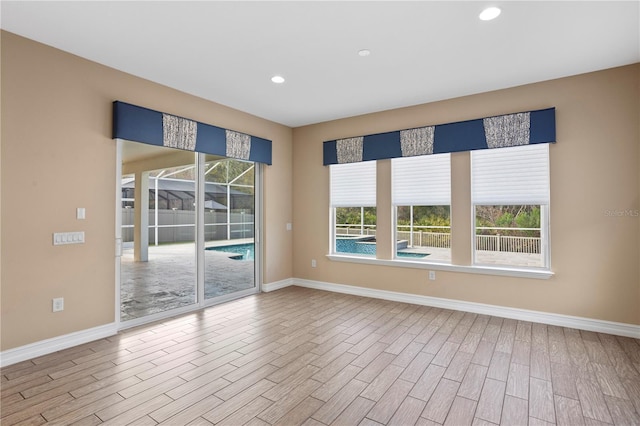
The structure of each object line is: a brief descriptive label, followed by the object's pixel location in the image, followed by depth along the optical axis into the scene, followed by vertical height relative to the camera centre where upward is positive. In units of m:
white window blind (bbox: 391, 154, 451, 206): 4.70 +0.55
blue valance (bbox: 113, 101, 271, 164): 3.66 +1.11
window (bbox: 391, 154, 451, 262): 4.73 +0.16
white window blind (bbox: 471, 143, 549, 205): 4.05 +0.53
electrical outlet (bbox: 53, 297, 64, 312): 3.19 -0.85
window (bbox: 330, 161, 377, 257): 5.40 +0.16
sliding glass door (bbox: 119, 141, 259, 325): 3.98 -0.18
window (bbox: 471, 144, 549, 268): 4.07 +0.15
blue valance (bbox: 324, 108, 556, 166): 3.98 +1.11
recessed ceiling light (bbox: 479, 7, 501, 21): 2.59 +1.65
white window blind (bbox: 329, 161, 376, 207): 5.38 +0.56
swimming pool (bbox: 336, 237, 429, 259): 5.17 -0.50
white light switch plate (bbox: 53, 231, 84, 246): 3.20 -0.20
